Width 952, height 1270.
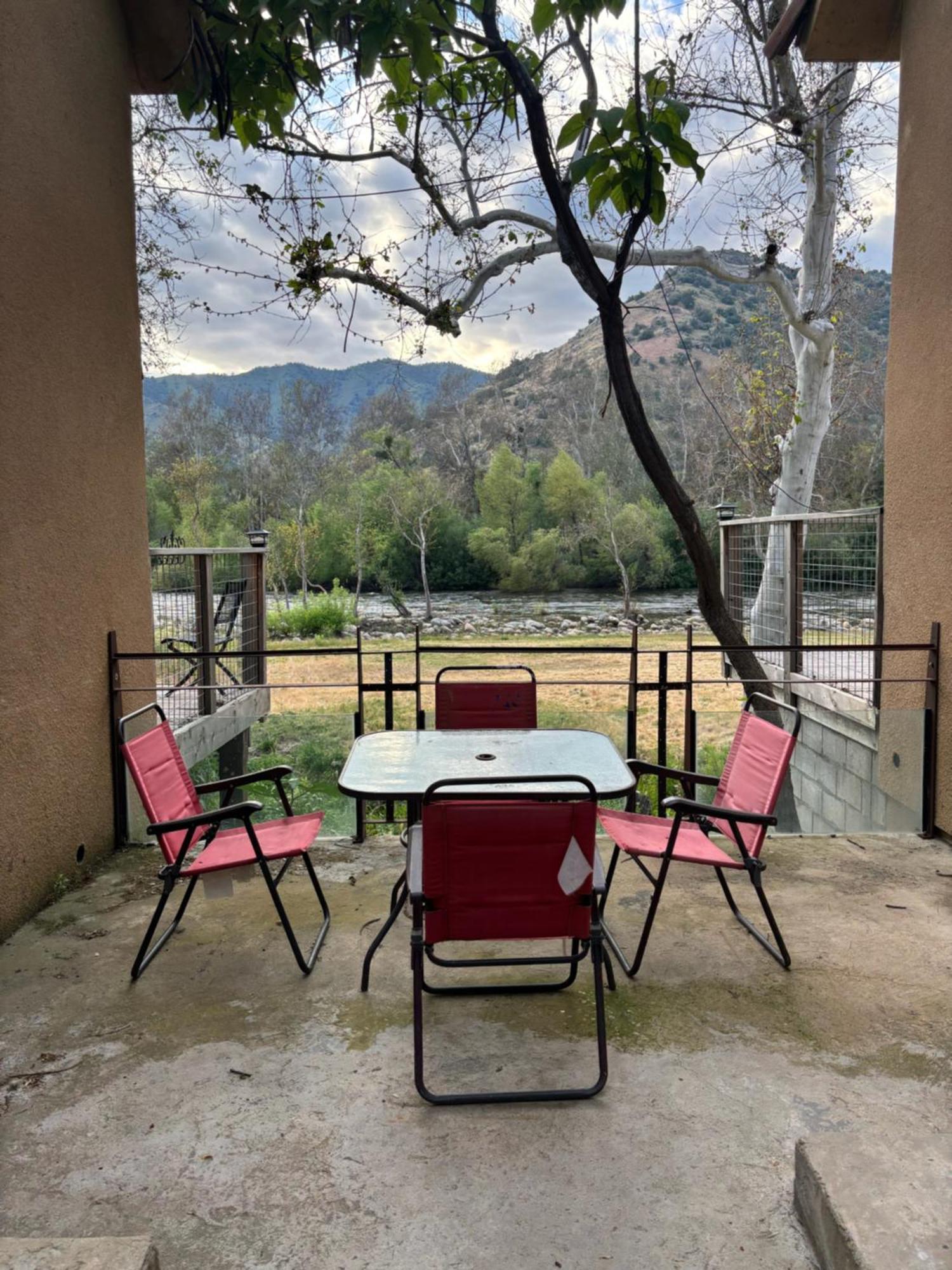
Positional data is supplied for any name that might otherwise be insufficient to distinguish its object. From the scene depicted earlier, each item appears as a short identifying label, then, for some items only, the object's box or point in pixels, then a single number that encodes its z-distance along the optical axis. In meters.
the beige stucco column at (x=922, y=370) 3.80
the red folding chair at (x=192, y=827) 2.61
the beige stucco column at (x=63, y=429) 3.08
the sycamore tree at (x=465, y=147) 3.79
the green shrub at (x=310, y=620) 25.14
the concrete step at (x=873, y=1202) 1.38
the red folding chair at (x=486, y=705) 3.69
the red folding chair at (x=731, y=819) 2.61
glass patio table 2.56
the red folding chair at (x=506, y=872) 2.13
